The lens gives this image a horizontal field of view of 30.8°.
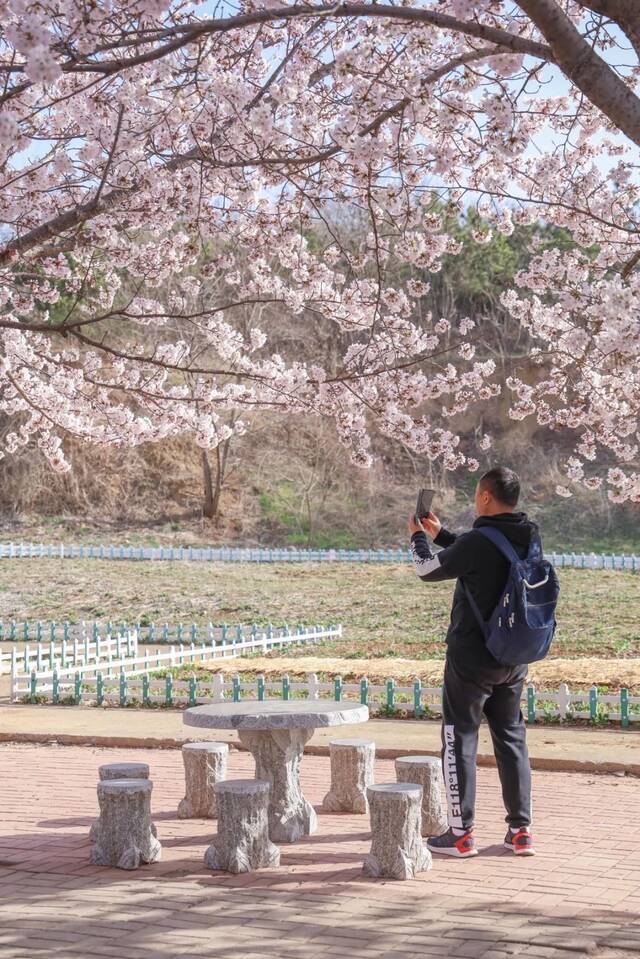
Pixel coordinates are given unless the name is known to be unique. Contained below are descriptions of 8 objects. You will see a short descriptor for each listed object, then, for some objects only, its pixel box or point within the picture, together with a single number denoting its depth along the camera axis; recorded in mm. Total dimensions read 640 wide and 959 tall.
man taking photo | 6148
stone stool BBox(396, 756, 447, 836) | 6914
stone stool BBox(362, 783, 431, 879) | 5898
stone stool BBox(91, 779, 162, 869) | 6195
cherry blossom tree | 5500
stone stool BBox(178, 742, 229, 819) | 7379
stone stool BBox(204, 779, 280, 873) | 6086
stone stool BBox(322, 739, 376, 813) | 7445
